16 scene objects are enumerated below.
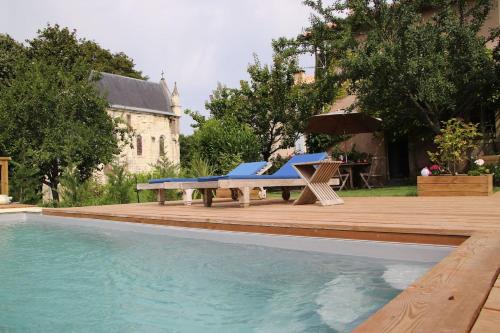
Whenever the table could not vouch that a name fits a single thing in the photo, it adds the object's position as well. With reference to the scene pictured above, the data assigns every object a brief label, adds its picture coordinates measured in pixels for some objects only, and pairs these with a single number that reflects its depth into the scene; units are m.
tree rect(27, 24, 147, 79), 23.22
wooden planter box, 7.41
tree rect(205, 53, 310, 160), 15.76
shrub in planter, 8.14
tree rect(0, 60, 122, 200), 13.52
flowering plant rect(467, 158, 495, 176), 7.87
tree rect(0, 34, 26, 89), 22.97
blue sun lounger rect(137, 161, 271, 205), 7.64
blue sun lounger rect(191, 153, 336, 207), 6.62
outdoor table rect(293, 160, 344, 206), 6.34
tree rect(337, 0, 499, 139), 11.14
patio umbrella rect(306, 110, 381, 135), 12.30
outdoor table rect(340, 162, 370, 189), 12.18
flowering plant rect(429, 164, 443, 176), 8.13
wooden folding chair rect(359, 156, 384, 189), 15.32
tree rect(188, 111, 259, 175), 13.52
